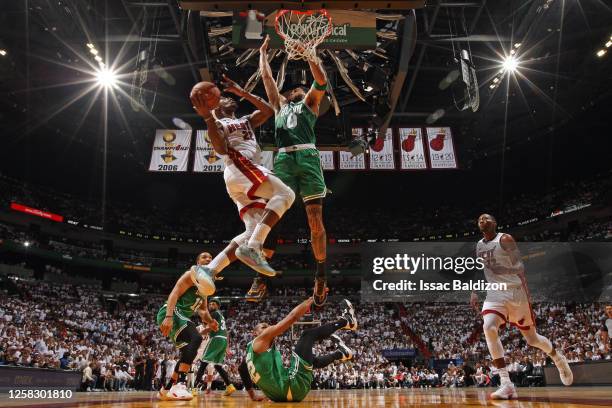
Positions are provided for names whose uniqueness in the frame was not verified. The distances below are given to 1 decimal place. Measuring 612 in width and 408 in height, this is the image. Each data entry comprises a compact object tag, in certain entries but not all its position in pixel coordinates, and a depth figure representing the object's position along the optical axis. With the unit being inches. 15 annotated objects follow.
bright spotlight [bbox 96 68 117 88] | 749.1
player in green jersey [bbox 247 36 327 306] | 189.9
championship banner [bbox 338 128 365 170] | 708.7
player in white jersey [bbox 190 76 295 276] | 165.8
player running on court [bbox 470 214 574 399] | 219.9
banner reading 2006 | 714.2
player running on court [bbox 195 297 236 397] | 313.1
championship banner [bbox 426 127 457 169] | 704.4
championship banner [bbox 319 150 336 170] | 715.4
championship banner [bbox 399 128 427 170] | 699.4
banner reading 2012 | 689.0
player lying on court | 169.2
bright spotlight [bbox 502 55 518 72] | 706.9
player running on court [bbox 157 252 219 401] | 212.1
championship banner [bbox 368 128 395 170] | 695.1
